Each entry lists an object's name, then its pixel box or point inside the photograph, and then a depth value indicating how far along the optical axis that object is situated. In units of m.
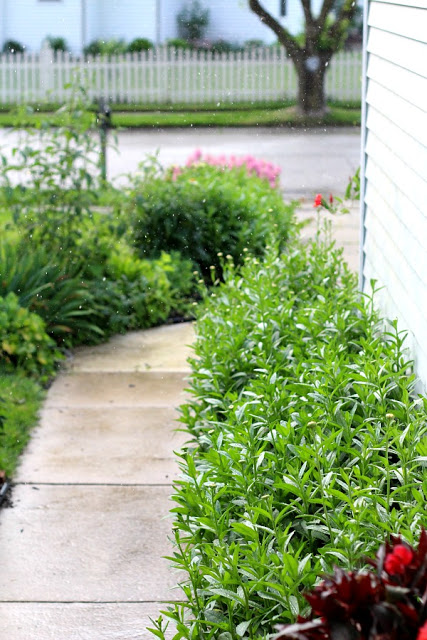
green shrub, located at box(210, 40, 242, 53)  18.78
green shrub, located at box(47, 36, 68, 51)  21.18
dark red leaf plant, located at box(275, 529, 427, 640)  1.40
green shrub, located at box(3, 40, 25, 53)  21.06
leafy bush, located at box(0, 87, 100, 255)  5.89
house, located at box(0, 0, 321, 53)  19.03
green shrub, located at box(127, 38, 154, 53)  19.41
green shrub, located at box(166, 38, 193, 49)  19.52
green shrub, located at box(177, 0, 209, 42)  20.50
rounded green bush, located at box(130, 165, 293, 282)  6.78
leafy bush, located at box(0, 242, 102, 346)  5.38
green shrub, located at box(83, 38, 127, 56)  19.27
